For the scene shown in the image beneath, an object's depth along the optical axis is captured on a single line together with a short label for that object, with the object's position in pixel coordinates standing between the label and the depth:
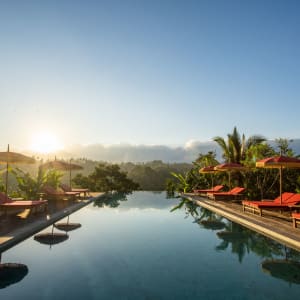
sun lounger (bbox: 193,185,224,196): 17.97
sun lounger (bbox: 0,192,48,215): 8.54
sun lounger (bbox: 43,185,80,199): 13.49
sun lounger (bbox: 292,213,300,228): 7.49
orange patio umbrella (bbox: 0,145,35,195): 10.26
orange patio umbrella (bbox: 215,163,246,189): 14.53
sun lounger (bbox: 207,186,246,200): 14.80
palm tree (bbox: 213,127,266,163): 19.80
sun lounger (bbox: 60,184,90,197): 15.38
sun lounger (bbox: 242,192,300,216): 9.38
